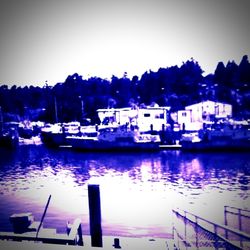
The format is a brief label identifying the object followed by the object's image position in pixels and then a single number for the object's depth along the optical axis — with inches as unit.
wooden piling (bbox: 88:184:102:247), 170.2
